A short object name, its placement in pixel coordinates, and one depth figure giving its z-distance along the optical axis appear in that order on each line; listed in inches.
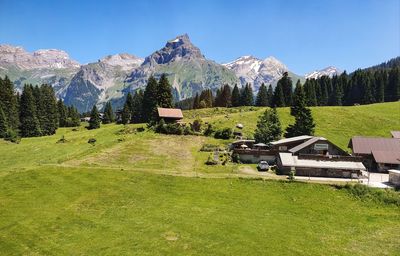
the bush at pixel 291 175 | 2345.4
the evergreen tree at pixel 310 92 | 5497.0
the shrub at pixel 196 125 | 3911.2
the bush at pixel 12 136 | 3897.6
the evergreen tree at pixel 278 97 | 5275.6
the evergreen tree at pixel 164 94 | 4409.5
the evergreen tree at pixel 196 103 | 6732.3
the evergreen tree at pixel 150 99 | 4566.2
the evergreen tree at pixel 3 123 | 4045.3
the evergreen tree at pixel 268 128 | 3457.2
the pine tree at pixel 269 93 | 6372.5
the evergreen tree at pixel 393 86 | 6072.8
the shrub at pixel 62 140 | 3680.6
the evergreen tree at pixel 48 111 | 4709.6
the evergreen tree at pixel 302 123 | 3700.8
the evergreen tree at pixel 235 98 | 6284.5
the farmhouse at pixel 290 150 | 2910.9
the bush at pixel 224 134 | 3673.7
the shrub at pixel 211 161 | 2758.9
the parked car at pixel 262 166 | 2667.3
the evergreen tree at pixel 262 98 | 6104.3
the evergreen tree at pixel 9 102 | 4316.9
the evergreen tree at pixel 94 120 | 5260.8
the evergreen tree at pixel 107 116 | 6107.3
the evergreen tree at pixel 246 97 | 6186.0
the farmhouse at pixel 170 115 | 3959.4
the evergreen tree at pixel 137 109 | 5188.0
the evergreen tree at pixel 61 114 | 5654.5
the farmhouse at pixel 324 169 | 2532.0
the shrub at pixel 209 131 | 3796.8
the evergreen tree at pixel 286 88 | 5397.1
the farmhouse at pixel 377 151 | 2859.3
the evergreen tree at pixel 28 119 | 4451.3
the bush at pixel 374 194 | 2050.9
